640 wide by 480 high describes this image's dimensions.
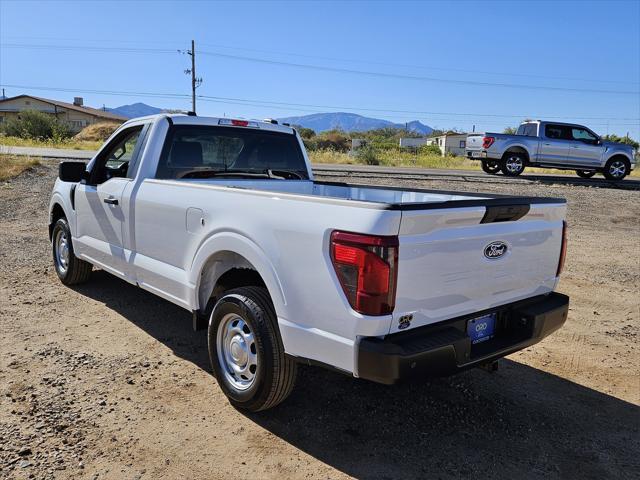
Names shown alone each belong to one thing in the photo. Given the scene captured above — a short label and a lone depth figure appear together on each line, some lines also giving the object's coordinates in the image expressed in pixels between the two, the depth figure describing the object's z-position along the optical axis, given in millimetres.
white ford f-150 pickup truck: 2600
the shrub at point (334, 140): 68375
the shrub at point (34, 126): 50906
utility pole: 56438
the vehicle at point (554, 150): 19109
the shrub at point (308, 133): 72825
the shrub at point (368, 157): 31047
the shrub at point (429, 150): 56044
